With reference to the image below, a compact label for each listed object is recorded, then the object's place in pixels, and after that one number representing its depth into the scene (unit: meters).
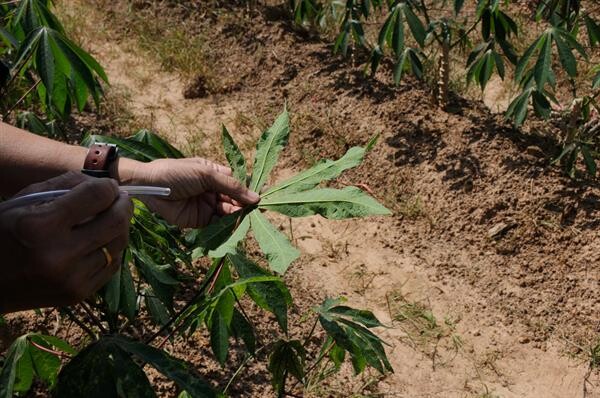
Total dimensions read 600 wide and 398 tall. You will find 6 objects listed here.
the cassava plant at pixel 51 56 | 1.72
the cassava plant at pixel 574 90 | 2.32
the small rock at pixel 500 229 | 2.52
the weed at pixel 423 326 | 2.23
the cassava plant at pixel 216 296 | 1.04
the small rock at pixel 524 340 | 2.23
